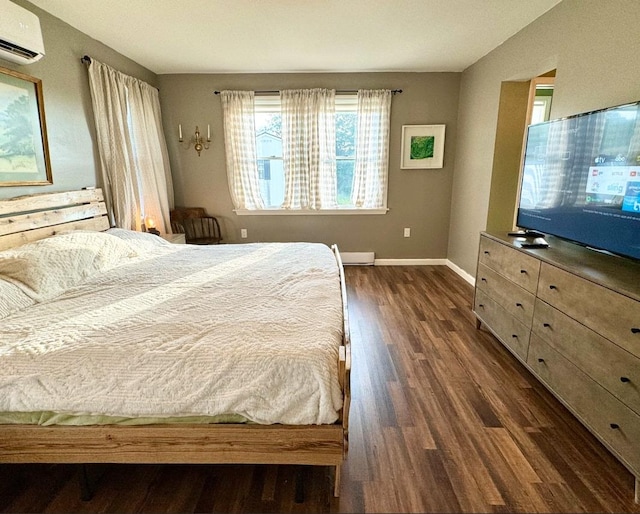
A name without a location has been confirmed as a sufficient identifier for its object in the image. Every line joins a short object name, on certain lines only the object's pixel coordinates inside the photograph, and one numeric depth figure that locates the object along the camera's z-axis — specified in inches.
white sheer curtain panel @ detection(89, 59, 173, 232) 124.9
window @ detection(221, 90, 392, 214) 169.8
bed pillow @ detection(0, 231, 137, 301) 72.1
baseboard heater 188.5
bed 49.9
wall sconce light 174.1
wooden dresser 56.8
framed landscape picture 88.8
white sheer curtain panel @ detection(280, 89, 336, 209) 168.9
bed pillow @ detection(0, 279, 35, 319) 64.8
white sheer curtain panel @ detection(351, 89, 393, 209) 169.3
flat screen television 65.6
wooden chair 175.6
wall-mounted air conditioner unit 82.5
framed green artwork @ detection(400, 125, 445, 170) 173.6
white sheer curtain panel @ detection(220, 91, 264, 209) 169.5
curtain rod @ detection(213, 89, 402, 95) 169.2
